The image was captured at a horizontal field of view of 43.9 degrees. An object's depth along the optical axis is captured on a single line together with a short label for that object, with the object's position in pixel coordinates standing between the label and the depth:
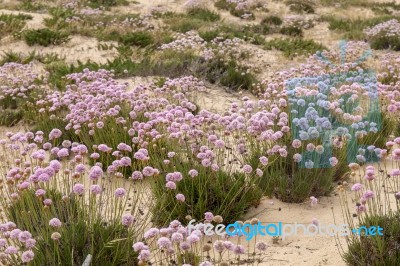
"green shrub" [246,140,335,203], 5.02
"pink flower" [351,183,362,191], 3.63
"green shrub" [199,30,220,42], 13.34
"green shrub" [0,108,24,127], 7.75
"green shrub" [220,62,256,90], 9.85
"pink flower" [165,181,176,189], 3.74
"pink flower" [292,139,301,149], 4.59
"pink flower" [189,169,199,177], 4.08
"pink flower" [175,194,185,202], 3.71
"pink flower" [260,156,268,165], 4.23
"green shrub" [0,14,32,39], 13.18
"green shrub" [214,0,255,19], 18.20
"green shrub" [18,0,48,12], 16.72
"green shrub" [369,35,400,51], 13.44
